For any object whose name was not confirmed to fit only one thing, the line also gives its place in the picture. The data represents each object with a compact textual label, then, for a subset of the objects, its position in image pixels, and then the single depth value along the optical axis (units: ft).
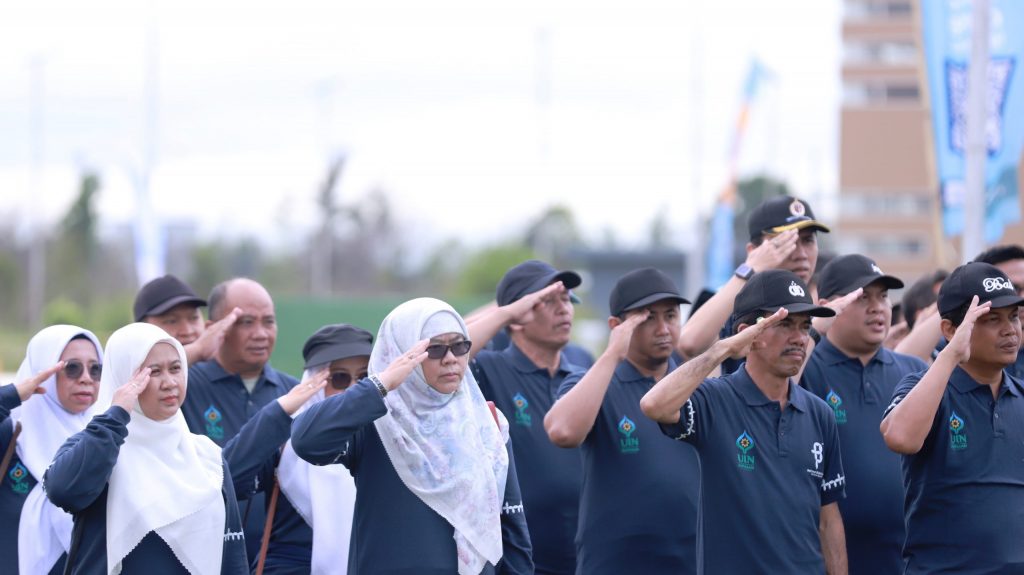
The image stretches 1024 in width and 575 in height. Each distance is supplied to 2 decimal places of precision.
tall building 310.65
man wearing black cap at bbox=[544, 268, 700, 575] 39.24
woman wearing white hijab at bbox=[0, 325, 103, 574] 42.75
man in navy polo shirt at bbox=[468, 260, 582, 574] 44.73
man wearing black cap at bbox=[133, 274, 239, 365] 49.42
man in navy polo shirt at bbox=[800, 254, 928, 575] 41.55
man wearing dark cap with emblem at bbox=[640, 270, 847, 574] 34.12
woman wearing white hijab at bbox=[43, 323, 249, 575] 33.86
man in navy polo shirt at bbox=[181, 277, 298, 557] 45.98
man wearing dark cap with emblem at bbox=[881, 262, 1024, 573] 34.81
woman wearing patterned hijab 33.58
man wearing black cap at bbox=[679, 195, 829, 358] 42.39
